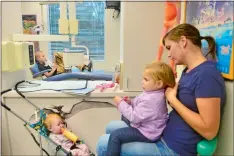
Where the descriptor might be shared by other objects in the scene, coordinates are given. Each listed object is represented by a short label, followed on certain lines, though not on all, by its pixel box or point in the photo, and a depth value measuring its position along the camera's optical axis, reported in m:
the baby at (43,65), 3.45
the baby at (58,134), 2.01
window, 4.09
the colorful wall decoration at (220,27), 1.08
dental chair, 3.10
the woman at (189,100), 1.06
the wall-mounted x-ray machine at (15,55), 2.05
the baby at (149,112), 1.29
